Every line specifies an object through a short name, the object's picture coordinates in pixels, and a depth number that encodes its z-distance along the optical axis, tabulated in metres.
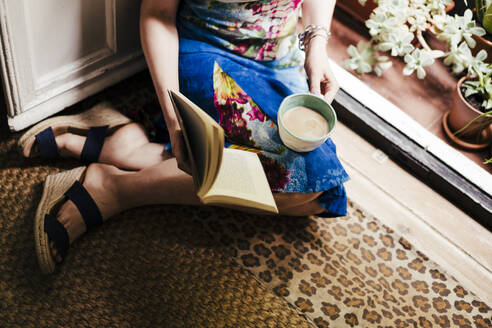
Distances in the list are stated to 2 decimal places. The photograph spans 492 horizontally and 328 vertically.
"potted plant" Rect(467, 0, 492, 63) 1.47
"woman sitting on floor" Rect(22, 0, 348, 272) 1.01
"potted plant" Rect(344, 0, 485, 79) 1.48
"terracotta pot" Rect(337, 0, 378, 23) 1.68
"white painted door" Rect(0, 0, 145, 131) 1.01
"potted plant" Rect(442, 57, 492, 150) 1.40
